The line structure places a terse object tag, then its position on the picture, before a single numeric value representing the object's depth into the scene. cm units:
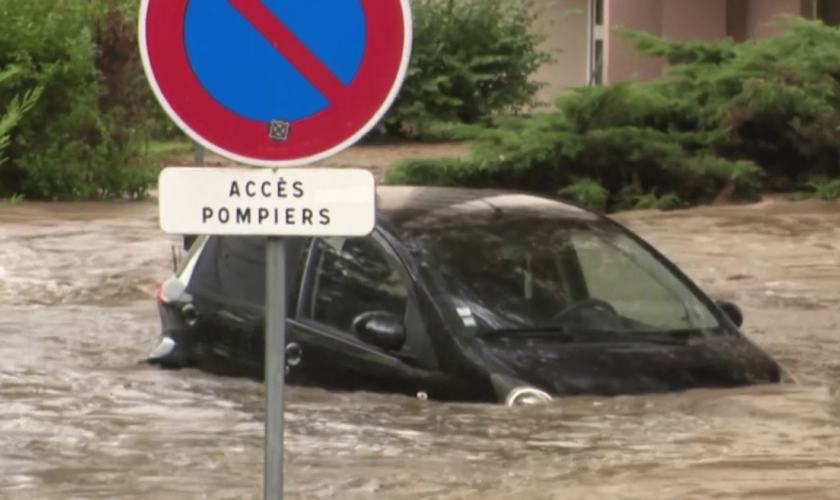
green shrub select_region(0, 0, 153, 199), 4362
